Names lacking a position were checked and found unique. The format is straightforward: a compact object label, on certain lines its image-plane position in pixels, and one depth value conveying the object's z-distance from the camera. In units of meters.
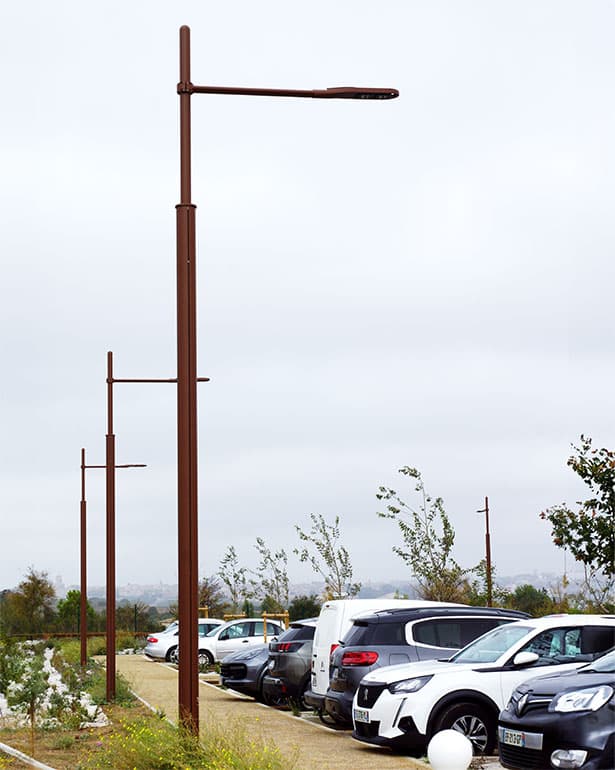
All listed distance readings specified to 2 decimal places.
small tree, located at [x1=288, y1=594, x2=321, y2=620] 52.09
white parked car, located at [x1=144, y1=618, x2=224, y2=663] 44.81
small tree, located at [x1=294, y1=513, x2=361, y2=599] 47.18
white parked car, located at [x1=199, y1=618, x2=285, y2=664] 38.84
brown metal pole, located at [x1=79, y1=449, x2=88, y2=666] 37.03
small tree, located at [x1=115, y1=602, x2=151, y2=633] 67.38
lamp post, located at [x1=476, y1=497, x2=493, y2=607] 41.72
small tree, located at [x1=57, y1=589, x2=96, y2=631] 67.88
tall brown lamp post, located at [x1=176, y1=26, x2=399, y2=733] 11.75
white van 20.08
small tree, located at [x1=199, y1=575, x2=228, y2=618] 62.88
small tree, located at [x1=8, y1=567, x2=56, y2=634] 67.69
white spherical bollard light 9.92
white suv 16.09
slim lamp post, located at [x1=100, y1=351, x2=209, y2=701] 25.92
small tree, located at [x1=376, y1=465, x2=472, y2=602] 41.28
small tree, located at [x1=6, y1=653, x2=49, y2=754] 20.72
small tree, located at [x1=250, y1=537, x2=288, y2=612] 55.84
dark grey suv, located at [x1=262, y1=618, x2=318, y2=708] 23.41
